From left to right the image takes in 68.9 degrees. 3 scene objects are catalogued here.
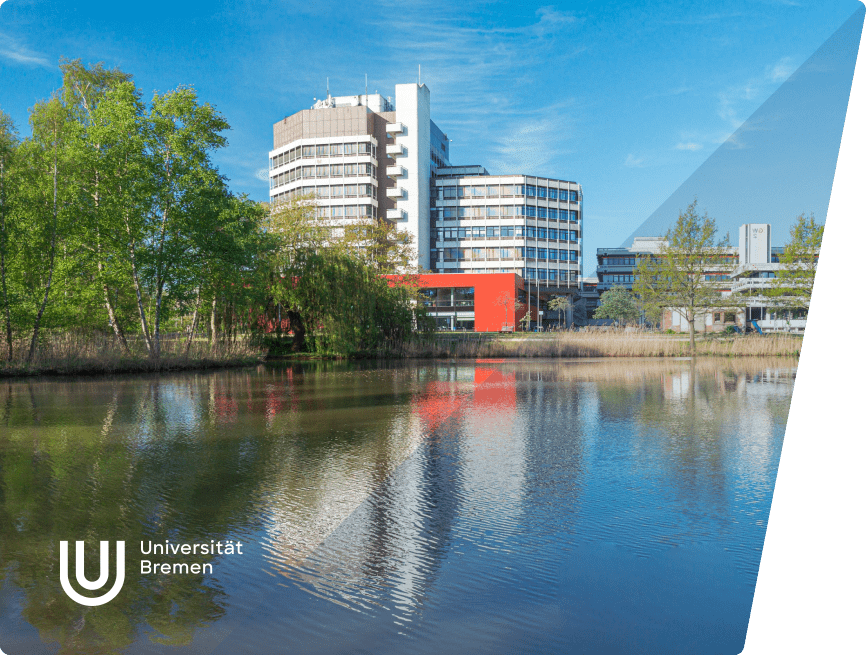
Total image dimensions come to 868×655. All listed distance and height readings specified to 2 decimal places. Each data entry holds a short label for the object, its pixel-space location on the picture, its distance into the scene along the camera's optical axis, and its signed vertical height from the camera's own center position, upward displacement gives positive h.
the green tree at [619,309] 86.02 +2.19
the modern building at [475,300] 77.00 +3.02
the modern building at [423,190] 90.06 +20.30
